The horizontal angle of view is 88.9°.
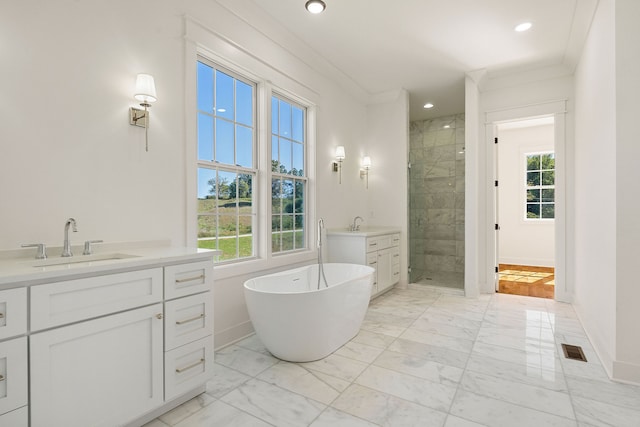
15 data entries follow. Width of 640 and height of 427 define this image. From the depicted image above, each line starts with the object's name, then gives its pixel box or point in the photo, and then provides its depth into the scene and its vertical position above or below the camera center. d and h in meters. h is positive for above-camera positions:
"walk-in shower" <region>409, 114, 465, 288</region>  5.76 +0.27
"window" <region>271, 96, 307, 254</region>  3.49 +0.44
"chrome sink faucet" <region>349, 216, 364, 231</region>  4.54 -0.14
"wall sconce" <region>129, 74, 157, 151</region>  2.07 +0.76
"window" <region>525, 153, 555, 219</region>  6.54 +0.60
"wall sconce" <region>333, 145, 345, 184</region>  4.28 +0.74
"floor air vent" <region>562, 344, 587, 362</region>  2.56 -1.12
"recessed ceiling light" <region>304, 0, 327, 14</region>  2.84 +1.85
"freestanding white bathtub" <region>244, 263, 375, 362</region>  2.32 -0.76
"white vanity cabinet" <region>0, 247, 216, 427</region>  1.24 -0.56
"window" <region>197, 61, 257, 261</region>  2.72 +0.48
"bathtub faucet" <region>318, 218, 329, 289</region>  3.22 -0.56
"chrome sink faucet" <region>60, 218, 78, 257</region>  1.72 -0.14
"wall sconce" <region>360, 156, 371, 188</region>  5.02 +0.76
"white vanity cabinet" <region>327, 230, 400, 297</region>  4.00 -0.46
